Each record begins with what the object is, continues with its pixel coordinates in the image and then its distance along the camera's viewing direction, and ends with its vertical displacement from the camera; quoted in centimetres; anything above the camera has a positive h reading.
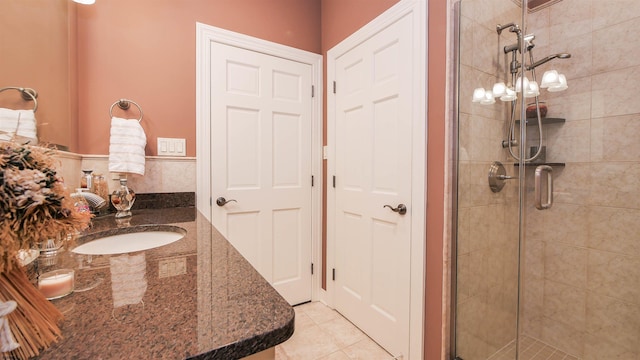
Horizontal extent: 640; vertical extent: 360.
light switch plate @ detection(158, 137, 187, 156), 183 +19
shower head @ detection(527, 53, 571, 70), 168 +70
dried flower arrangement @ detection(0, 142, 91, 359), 34 -7
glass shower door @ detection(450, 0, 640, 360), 148 +1
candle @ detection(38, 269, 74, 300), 51 -20
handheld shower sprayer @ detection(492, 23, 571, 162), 153 +58
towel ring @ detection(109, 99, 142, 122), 168 +43
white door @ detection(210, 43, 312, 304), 201 +10
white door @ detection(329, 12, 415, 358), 163 -6
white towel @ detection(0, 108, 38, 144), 90 +17
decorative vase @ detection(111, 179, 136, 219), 151 -14
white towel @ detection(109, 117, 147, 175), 157 +16
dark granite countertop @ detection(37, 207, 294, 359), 39 -23
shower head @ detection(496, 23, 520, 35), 151 +80
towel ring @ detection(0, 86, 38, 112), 98 +30
